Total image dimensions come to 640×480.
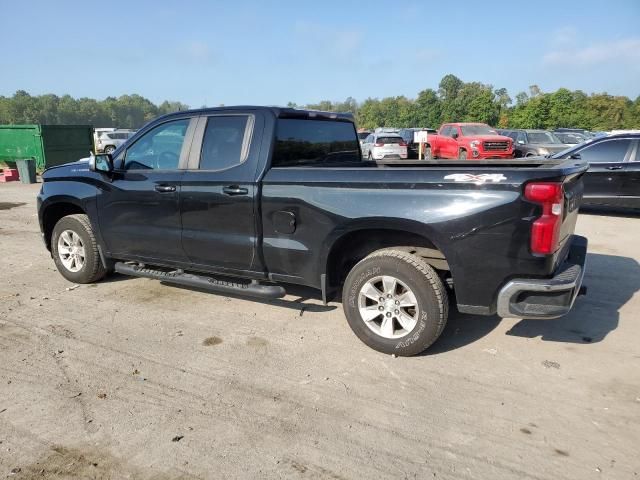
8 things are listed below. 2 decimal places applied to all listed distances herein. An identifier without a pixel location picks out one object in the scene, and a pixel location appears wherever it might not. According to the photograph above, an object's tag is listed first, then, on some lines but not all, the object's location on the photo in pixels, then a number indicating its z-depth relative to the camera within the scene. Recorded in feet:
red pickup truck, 61.93
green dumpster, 58.65
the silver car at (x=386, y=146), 71.26
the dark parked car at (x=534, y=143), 58.75
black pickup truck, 10.79
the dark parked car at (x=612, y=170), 31.07
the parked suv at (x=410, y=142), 83.53
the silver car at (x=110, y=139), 90.49
